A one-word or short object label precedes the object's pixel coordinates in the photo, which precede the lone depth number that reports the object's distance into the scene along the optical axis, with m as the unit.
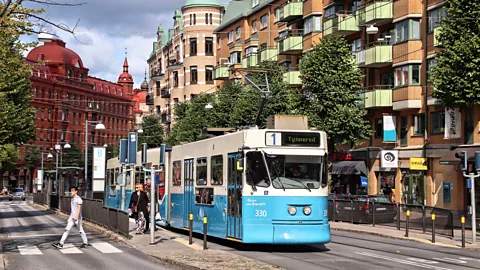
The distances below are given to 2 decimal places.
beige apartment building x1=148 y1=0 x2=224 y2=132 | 78.44
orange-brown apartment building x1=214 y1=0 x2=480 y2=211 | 37.72
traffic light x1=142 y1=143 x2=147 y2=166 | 22.20
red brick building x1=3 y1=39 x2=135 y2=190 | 106.44
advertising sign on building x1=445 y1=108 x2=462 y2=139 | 36.81
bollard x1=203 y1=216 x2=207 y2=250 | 18.38
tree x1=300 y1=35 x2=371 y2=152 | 38.12
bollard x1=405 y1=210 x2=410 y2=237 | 25.22
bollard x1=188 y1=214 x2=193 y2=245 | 19.02
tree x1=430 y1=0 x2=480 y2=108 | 30.58
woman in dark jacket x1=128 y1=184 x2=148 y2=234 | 22.94
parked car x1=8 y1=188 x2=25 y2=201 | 85.74
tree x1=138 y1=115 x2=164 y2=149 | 76.88
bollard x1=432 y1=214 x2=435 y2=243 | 23.39
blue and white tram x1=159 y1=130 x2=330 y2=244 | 17.75
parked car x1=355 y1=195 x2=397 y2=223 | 29.41
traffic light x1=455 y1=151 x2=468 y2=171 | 22.91
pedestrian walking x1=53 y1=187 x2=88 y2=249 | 19.50
